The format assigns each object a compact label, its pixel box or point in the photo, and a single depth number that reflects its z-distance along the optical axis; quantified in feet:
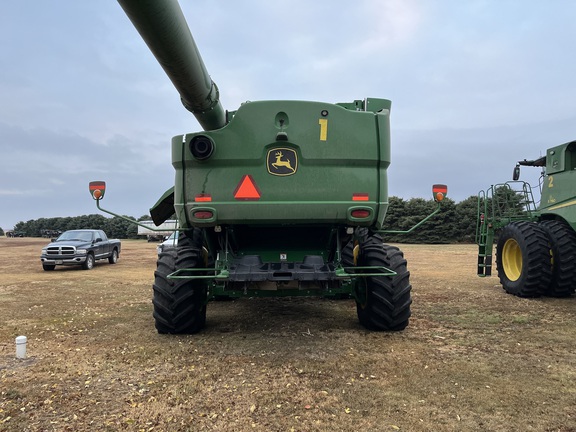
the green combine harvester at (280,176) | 16.56
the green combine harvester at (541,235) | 26.63
